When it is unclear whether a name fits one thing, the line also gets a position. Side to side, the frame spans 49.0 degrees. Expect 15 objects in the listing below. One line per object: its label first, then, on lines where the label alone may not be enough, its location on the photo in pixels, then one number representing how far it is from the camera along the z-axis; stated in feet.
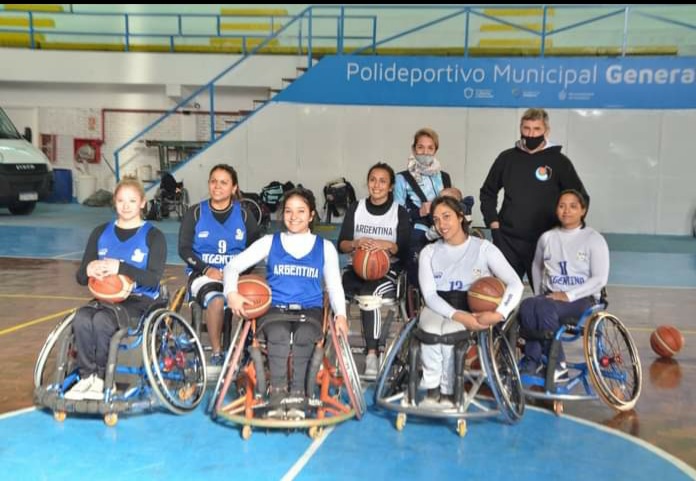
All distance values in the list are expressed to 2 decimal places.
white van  43.19
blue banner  39.96
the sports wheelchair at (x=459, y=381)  12.07
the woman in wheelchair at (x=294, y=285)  12.10
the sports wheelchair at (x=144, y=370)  12.00
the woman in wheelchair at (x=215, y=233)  14.95
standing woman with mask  16.12
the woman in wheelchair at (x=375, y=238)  14.80
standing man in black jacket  15.10
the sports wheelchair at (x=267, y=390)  11.75
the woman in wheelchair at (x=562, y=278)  13.42
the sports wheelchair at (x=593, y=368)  12.91
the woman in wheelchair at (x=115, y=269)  12.39
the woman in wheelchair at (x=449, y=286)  12.30
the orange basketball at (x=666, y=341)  17.03
